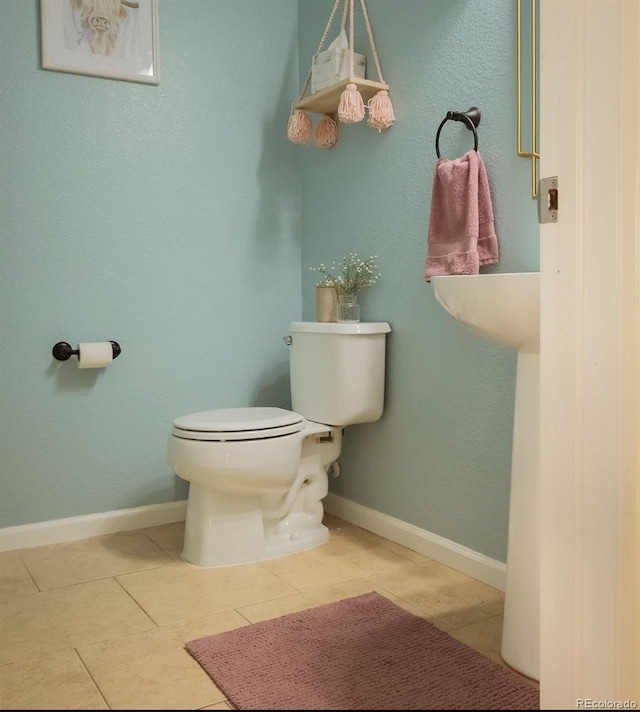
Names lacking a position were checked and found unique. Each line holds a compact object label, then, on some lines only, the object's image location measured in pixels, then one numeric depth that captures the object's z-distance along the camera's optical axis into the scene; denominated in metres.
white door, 1.09
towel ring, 2.04
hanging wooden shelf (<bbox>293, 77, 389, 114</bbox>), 2.35
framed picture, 2.42
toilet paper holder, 2.45
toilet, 2.18
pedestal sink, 1.49
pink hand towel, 1.99
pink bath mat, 1.39
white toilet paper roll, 2.45
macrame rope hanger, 2.31
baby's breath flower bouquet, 2.48
